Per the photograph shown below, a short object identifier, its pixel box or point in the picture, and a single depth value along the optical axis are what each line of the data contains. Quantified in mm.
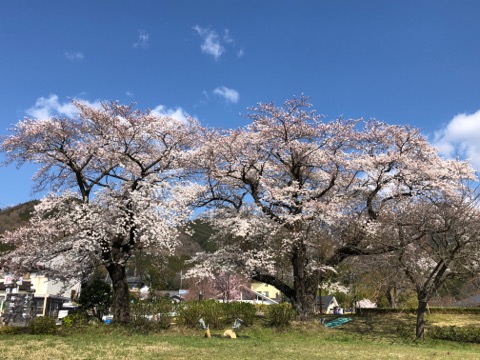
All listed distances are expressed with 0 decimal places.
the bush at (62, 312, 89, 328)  14211
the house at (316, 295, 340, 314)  58506
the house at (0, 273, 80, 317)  35916
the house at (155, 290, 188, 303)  64775
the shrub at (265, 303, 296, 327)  16875
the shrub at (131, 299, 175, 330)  15360
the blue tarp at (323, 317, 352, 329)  19475
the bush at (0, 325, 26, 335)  12820
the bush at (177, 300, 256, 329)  16266
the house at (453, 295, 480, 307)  32812
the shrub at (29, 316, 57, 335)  12930
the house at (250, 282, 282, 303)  77125
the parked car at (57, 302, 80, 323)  30894
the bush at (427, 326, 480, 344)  15641
